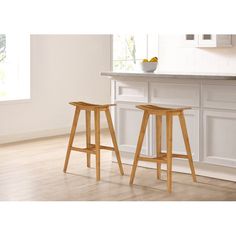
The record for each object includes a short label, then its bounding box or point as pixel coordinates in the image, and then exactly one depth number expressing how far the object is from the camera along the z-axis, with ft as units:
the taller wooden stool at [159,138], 13.12
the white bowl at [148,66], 16.56
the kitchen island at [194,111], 14.33
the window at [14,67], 22.77
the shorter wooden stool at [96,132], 14.53
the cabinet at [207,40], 18.75
